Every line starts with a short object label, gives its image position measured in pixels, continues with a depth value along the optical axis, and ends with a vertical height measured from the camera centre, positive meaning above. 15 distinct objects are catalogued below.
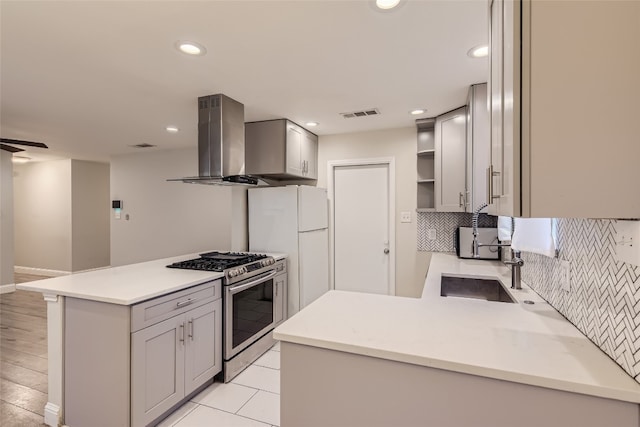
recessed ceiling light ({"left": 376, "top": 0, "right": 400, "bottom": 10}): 1.45 +1.00
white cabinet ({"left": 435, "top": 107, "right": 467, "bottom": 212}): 2.94 +0.51
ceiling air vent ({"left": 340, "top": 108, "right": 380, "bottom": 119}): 3.10 +1.02
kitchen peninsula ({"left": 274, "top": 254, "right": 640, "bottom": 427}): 0.87 -0.49
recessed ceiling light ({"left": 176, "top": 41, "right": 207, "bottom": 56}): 1.81 +0.99
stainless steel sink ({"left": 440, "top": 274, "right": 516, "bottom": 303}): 2.32 -0.58
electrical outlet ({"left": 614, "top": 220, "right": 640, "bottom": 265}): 0.84 -0.08
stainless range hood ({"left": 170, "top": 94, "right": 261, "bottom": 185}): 2.61 +0.61
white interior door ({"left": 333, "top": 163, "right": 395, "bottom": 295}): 3.85 -0.20
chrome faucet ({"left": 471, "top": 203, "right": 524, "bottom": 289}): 1.88 -0.34
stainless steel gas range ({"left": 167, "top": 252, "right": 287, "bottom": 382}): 2.47 -0.80
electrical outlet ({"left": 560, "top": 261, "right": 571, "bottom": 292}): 1.32 -0.27
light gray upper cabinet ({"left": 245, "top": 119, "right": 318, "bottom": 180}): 3.36 +0.72
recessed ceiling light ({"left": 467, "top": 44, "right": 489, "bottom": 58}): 1.86 +1.00
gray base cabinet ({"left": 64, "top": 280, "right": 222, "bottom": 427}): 1.76 -0.89
